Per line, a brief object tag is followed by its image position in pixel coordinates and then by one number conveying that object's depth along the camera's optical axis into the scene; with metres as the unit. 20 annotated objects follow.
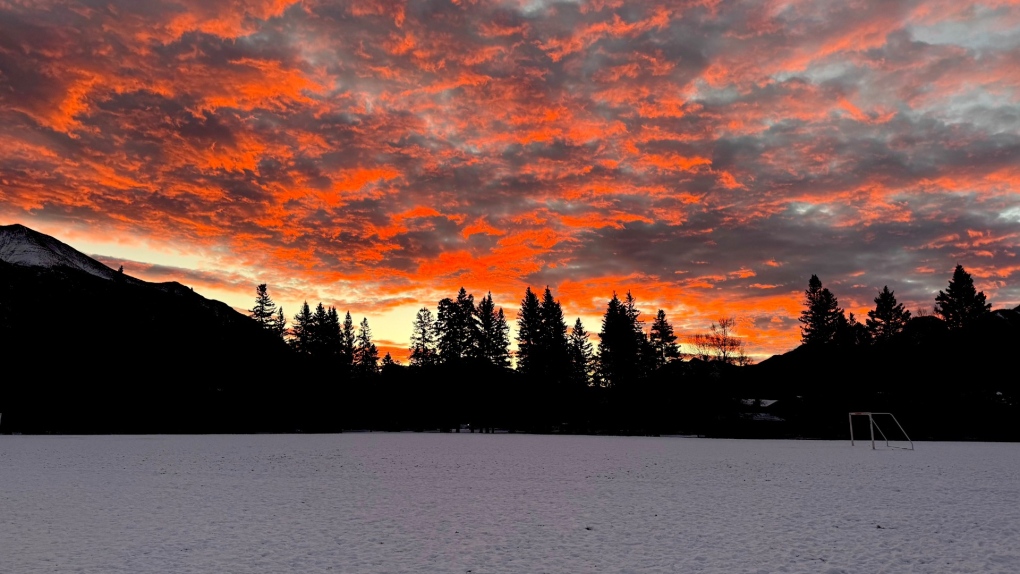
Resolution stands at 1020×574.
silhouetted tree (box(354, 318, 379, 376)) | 107.62
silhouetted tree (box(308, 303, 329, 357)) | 88.19
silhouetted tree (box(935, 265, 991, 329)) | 84.50
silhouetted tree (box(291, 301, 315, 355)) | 92.75
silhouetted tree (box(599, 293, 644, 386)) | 73.44
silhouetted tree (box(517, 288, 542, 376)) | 80.06
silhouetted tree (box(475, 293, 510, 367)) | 83.25
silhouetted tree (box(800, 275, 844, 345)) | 84.00
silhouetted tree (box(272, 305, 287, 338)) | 94.06
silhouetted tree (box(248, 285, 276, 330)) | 91.88
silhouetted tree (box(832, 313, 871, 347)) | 76.38
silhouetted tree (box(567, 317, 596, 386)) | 83.44
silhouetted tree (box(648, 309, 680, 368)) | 79.50
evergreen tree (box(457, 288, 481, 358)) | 84.00
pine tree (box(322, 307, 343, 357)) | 88.25
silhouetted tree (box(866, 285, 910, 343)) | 94.88
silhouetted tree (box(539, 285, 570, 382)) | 76.56
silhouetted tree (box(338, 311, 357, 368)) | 92.37
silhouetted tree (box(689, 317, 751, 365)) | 80.80
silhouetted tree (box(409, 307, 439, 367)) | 93.36
